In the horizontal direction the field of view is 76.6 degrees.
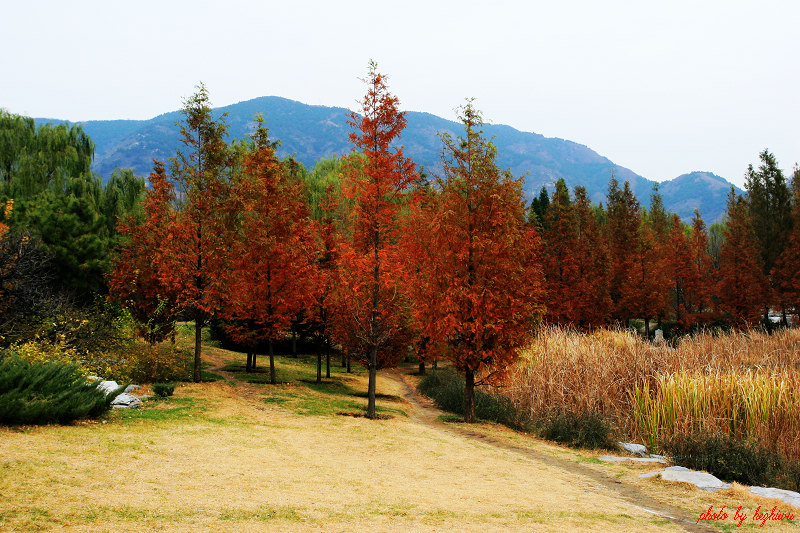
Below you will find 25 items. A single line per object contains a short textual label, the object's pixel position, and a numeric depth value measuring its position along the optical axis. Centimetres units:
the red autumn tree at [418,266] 1562
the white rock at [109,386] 1163
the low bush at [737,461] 949
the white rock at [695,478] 853
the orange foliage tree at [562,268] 3033
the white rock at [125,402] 1169
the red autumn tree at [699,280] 3509
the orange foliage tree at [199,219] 1678
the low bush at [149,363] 1538
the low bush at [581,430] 1255
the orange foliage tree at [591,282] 3064
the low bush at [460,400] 1605
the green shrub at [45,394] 857
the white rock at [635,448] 1197
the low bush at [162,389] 1373
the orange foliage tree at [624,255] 3409
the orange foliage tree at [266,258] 1823
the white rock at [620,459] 1075
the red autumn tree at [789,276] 3098
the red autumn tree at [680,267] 3703
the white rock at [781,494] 772
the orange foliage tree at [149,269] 1798
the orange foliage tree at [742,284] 3119
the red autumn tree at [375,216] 1501
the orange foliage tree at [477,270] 1506
